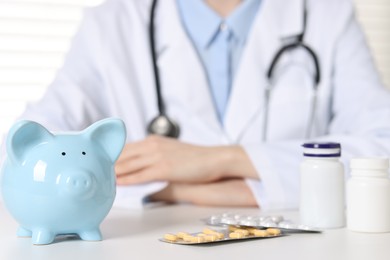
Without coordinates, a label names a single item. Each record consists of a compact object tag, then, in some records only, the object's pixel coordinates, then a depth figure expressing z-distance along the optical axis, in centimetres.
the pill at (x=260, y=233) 97
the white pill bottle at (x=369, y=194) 99
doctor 146
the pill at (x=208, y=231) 96
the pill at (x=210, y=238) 93
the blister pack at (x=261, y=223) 99
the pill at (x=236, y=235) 95
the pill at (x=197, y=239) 93
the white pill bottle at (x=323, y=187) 103
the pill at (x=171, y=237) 94
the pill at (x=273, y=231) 98
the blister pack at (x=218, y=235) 93
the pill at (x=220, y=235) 94
